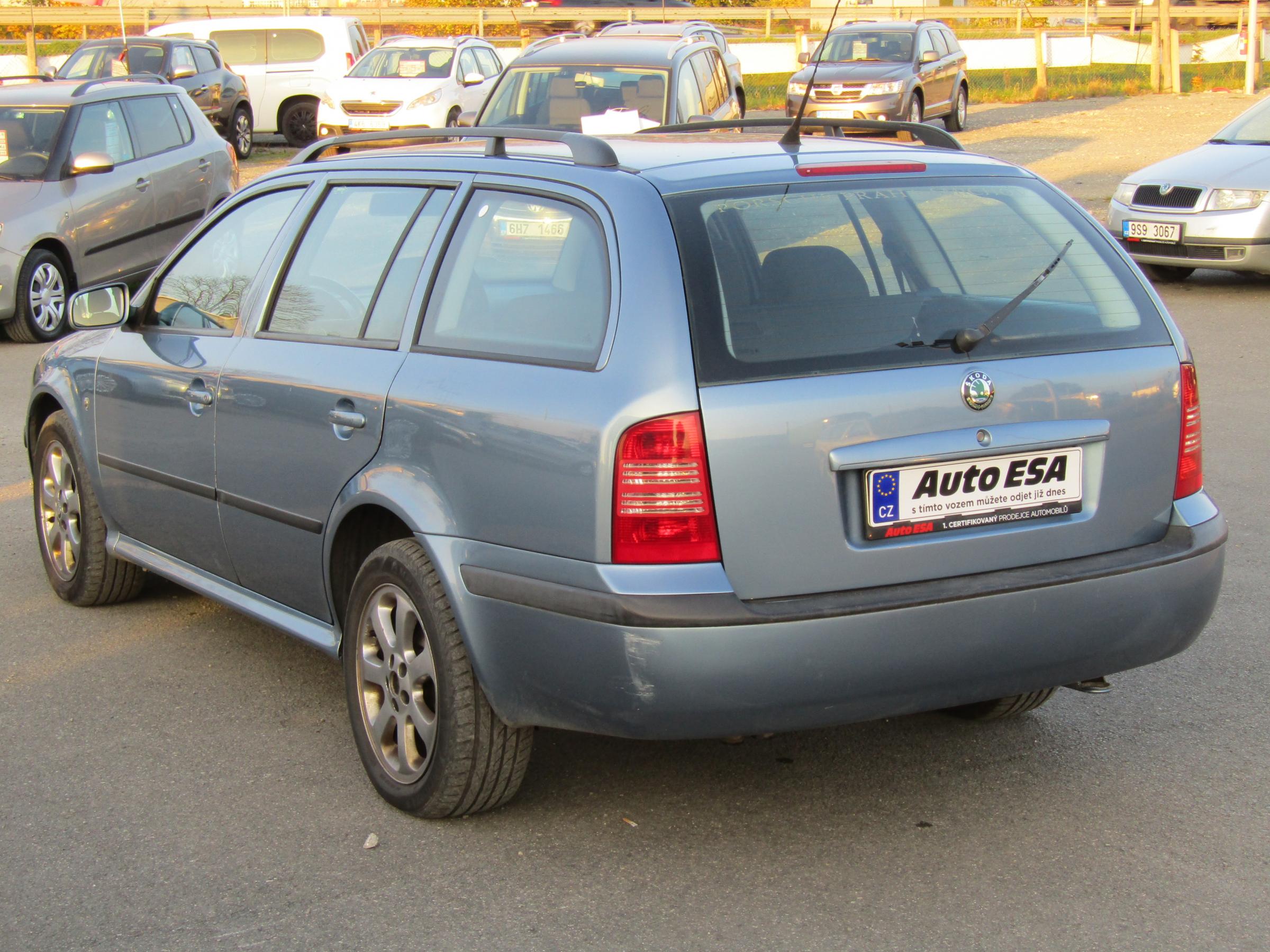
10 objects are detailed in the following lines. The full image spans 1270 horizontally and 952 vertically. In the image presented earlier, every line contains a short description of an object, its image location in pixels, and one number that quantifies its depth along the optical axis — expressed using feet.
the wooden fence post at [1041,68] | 105.29
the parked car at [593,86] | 41.45
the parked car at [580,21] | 118.11
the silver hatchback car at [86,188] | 37.96
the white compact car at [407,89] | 72.23
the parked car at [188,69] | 77.56
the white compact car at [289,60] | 86.38
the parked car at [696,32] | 51.39
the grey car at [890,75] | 76.02
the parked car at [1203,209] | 39.17
